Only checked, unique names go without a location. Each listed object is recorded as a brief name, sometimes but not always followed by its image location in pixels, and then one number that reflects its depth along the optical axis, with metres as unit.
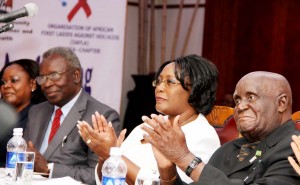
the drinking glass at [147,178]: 2.38
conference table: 2.77
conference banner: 5.13
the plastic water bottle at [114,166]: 2.29
